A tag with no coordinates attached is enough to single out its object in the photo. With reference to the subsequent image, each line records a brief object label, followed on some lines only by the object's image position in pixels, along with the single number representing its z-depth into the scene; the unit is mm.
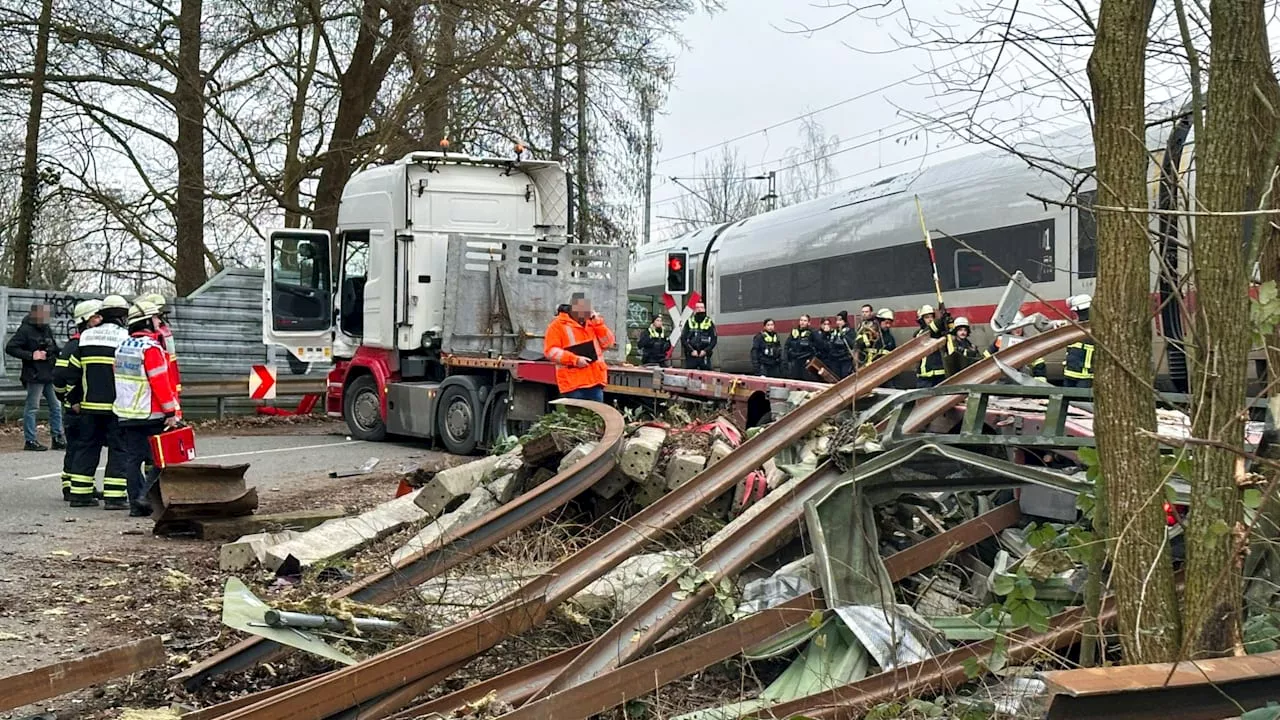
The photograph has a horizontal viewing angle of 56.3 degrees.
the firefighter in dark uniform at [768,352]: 17750
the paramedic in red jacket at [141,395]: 9016
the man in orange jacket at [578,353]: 10477
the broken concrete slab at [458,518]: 6263
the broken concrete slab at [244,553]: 6824
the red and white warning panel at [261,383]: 17594
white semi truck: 13336
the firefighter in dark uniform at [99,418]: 9211
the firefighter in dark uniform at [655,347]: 19688
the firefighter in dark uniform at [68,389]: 9305
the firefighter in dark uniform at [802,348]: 16453
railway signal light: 24094
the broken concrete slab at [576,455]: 6941
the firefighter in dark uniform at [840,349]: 15977
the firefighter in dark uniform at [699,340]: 18453
